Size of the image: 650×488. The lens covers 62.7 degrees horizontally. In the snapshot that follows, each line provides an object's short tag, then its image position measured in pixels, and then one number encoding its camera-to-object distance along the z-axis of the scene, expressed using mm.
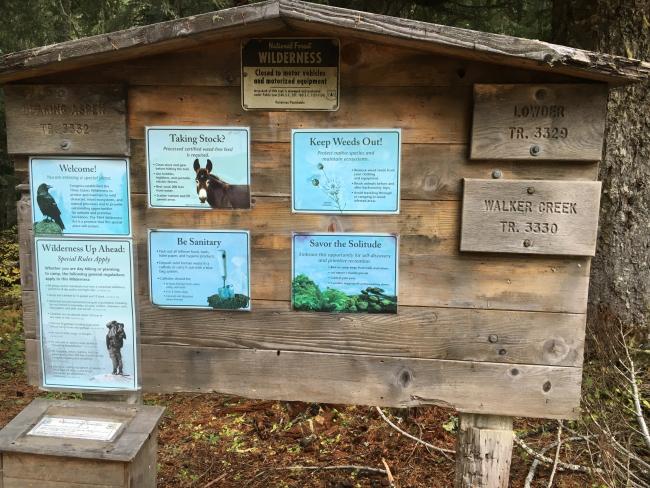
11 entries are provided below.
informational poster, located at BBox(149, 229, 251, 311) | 2404
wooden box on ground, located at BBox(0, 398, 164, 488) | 2289
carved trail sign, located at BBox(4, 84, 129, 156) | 2395
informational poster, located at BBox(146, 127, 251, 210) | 2350
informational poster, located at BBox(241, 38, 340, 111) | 2262
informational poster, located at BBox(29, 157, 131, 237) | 2434
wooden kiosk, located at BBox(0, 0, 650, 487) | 2168
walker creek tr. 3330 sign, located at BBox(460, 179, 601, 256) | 2180
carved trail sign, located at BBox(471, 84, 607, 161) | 2146
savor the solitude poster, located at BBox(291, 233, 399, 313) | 2324
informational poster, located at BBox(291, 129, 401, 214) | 2271
